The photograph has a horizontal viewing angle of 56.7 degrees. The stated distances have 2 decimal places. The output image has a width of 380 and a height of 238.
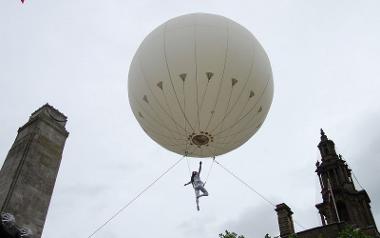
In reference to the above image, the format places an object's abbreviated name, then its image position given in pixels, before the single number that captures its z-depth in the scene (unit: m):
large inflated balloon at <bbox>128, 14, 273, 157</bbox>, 9.94
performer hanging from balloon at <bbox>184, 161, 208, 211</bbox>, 11.73
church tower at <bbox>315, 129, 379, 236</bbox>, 49.69
